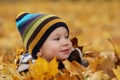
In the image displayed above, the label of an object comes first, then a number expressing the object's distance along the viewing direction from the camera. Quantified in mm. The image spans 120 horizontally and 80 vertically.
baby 3586
